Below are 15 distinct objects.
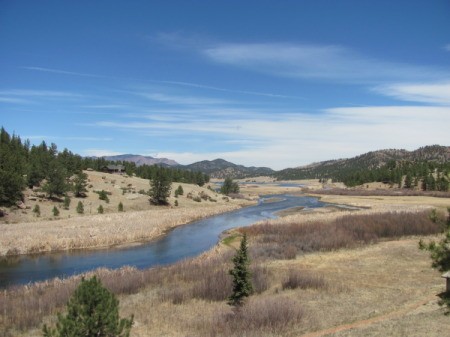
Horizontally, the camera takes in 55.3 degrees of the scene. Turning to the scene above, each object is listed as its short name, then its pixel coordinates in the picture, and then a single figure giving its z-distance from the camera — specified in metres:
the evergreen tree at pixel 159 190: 83.31
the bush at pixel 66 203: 65.19
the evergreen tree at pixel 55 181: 66.06
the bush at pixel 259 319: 16.88
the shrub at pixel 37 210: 58.98
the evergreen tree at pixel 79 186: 72.62
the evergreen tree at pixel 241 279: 21.08
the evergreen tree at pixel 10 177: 53.81
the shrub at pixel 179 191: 95.30
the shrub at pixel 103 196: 75.38
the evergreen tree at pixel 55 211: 59.90
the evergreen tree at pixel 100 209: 67.76
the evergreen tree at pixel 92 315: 12.09
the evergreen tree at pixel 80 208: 64.69
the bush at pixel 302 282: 25.02
